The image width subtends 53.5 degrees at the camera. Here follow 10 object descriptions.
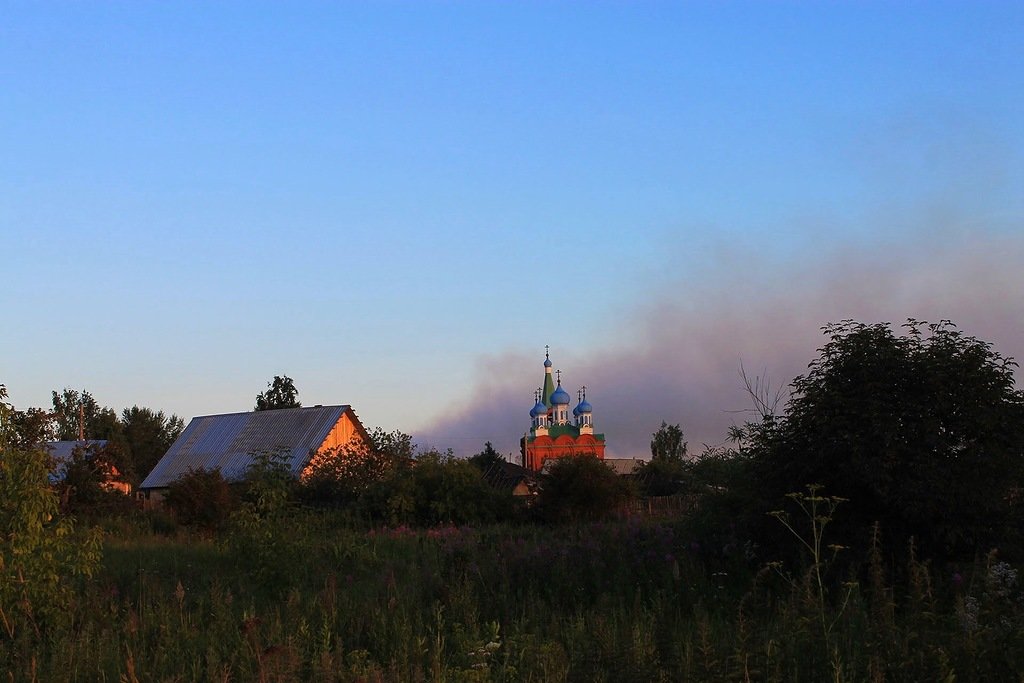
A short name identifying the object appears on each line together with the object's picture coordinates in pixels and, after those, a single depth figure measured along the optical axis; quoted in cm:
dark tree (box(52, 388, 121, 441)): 9119
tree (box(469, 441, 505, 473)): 6371
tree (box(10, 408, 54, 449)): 2330
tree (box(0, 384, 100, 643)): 1002
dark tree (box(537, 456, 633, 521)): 2858
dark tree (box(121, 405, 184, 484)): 9276
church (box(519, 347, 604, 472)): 9156
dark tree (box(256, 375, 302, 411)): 7975
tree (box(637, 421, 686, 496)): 4950
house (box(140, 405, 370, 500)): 4650
